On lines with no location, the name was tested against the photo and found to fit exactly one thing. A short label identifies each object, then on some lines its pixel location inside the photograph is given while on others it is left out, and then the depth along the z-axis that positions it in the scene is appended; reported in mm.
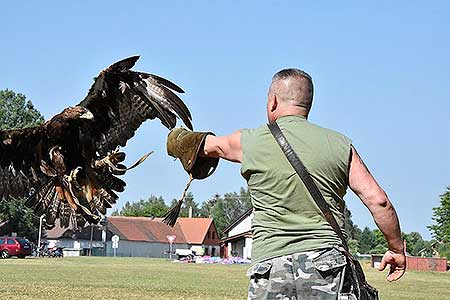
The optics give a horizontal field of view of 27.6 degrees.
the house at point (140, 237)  98438
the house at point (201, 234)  110812
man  4617
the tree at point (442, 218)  81438
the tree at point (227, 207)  159375
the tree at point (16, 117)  56281
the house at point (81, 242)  85562
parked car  48594
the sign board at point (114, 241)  82438
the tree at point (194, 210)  170050
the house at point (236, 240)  85188
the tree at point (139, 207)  153800
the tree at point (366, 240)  155875
